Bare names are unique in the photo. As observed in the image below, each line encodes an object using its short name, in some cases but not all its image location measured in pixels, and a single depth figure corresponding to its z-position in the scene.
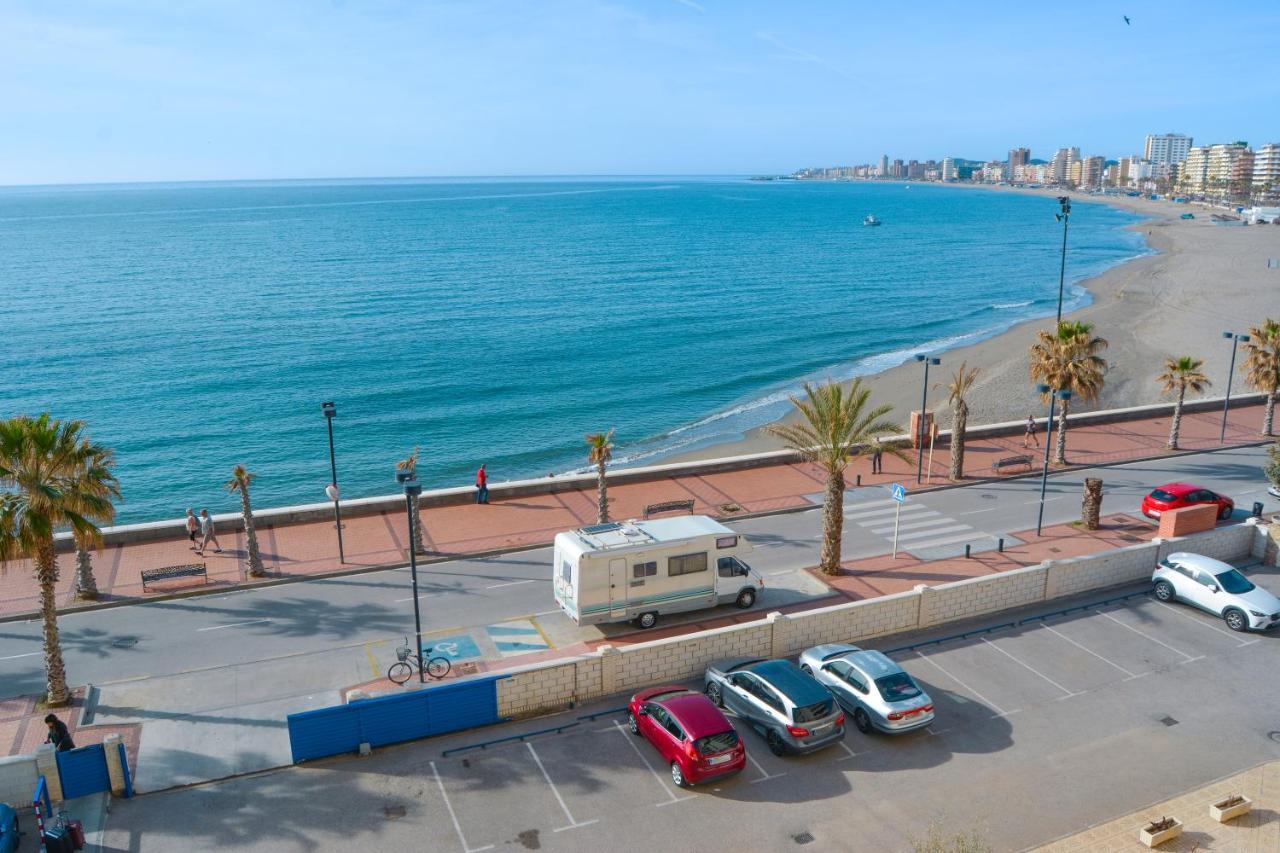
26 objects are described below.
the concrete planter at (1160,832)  14.37
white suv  22.80
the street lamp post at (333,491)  27.47
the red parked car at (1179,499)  30.66
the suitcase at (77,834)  14.48
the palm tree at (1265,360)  38.75
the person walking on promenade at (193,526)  28.70
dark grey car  17.22
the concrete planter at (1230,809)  15.03
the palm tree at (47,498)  18.28
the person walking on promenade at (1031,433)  40.53
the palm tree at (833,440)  26.23
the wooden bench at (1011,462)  36.09
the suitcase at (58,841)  14.09
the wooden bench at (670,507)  31.36
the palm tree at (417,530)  28.47
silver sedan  17.91
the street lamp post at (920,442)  34.88
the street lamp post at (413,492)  20.16
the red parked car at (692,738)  16.33
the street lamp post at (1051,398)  30.02
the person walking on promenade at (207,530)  28.88
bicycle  20.73
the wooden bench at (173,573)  25.50
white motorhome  22.73
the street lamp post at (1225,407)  39.74
